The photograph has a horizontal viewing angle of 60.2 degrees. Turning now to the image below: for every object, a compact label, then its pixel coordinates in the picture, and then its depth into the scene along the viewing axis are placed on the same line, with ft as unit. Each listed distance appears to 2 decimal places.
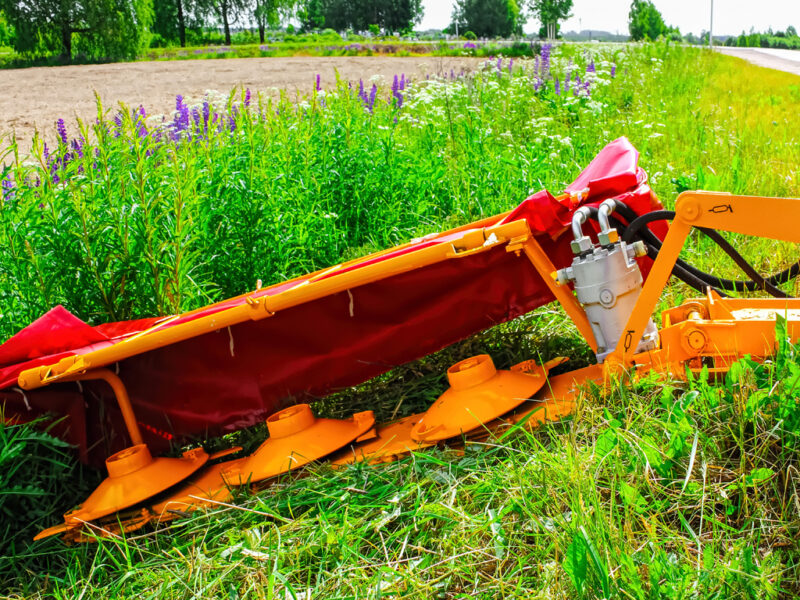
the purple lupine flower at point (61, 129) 12.00
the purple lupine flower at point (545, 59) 25.05
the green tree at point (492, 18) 223.92
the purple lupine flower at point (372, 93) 18.27
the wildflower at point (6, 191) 9.61
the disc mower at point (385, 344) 6.12
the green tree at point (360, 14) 214.90
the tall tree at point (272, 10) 137.28
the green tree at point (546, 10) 188.65
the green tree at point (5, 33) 61.76
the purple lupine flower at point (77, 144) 12.37
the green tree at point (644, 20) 182.70
